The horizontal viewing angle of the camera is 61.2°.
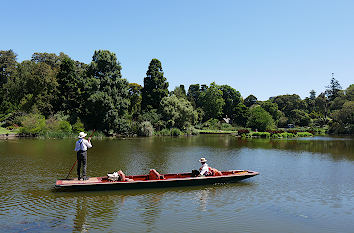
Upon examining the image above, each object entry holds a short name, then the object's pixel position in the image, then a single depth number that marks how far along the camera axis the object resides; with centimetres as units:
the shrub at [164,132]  5167
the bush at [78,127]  4406
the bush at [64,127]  4275
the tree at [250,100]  9738
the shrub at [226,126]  7176
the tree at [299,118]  7700
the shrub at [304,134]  5419
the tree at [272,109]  7956
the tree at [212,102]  7801
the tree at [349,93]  7321
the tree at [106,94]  4550
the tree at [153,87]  5728
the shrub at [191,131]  5584
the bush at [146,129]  4875
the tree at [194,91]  9361
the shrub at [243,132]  5262
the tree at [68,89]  4938
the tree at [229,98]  8362
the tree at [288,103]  8725
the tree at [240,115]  7614
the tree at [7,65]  6354
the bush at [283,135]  5059
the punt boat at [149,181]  1280
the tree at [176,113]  5388
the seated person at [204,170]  1479
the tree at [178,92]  6938
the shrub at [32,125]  4016
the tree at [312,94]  11769
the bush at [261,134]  5072
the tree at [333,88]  9294
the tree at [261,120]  5878
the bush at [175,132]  5236
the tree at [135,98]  5924
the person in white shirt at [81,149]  1369
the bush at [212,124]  7131
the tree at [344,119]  6032
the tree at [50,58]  6912
